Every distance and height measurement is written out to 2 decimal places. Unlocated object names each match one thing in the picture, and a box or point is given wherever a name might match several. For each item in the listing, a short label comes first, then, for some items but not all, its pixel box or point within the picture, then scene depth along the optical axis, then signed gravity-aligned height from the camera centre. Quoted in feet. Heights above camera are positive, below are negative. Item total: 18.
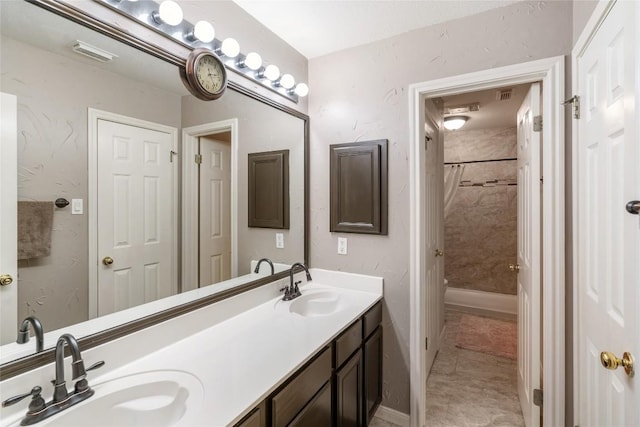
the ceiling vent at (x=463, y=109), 9.73 +3.41
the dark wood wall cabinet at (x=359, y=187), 6.41 +0.57
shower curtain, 13.02 +1.33
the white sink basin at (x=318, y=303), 6.17 -1.81
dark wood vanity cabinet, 3.45 -2.41
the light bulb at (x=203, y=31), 4.48 +2.66
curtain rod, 12.27 +2.14
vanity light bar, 3.82 +2.57
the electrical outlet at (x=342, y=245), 6.90 -0.71
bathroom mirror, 3.02 +0.80
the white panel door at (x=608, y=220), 2.82 -0.08
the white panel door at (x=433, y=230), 7.42 -0.43
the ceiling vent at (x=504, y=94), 8.08 +3.19
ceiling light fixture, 10.63 +3.17
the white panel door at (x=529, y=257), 5.47 -0.84
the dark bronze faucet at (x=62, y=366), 2.83 -1.43
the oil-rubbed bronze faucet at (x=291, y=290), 6.07 -1.52
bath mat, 9.44 -4.11
